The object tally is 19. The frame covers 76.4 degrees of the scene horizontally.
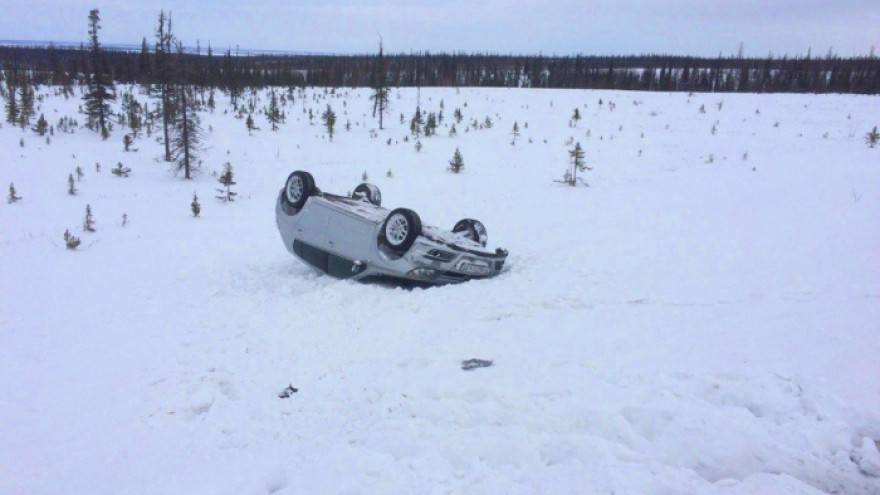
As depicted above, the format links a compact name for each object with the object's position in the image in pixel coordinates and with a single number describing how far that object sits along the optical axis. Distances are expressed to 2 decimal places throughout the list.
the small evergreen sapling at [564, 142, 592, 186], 14.96
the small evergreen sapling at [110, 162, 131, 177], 17.84
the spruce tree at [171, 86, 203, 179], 18.09
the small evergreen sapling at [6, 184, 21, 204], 14.48
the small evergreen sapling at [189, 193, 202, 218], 13.30
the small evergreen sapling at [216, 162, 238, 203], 14.82
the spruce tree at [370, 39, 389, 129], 25.33
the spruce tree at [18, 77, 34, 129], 22.34
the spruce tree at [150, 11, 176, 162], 19.00
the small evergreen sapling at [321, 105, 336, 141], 23.43
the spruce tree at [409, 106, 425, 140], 23.94
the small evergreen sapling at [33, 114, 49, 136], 21.47
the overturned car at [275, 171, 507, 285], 7.62
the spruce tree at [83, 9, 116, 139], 22.34
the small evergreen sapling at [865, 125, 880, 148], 16.03
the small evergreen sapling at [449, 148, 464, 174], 17.78
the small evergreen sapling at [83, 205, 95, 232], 11.96
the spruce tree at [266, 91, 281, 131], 25.33
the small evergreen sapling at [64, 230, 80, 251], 10.62
